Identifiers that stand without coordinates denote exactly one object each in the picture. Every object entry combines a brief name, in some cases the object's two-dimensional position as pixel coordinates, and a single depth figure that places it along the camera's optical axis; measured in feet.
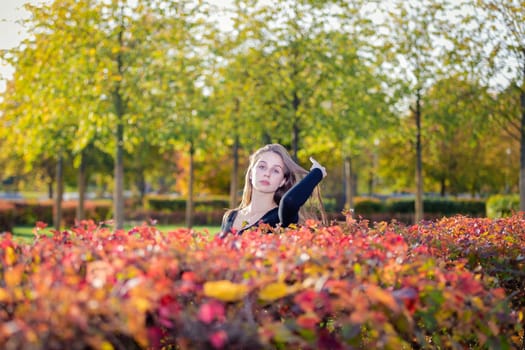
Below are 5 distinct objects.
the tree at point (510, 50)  49.49
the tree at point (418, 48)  53.93
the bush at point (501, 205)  59.54
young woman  19.94
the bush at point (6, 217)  73.26
